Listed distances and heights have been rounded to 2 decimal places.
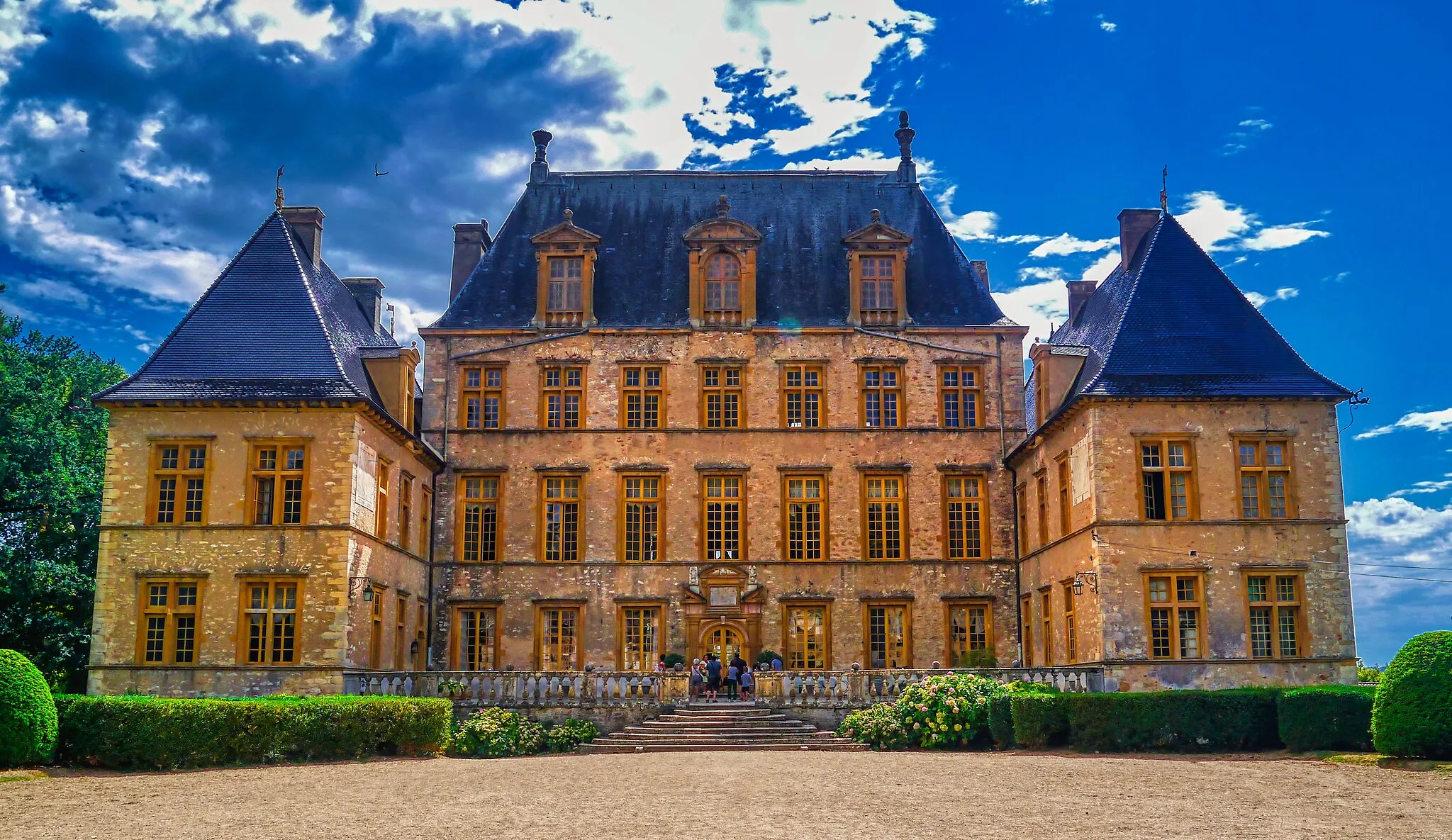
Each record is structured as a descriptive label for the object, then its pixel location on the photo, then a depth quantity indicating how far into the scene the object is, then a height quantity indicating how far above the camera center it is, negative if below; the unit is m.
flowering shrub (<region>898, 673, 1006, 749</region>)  24.16 -1.56
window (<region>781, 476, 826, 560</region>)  33.75 +2.81
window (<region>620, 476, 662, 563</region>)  33.62 +2.73
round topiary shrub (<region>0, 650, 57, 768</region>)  19.34 -1.31
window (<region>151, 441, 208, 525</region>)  27.55 +3.02
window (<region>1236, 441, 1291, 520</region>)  27.84 +3.08
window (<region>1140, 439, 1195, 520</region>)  27.73 +3.14
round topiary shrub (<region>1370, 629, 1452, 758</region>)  18.60 -1.10
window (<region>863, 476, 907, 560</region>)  33.72 +2.77
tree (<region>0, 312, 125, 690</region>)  32.94 +2.68
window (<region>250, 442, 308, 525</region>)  27.48 +3.04
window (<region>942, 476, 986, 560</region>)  33.88 +2.83
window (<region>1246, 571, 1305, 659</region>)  27.14 +0.23
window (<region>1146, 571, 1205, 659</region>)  27.06 +0.24
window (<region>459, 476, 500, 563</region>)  33.72 +2.75
